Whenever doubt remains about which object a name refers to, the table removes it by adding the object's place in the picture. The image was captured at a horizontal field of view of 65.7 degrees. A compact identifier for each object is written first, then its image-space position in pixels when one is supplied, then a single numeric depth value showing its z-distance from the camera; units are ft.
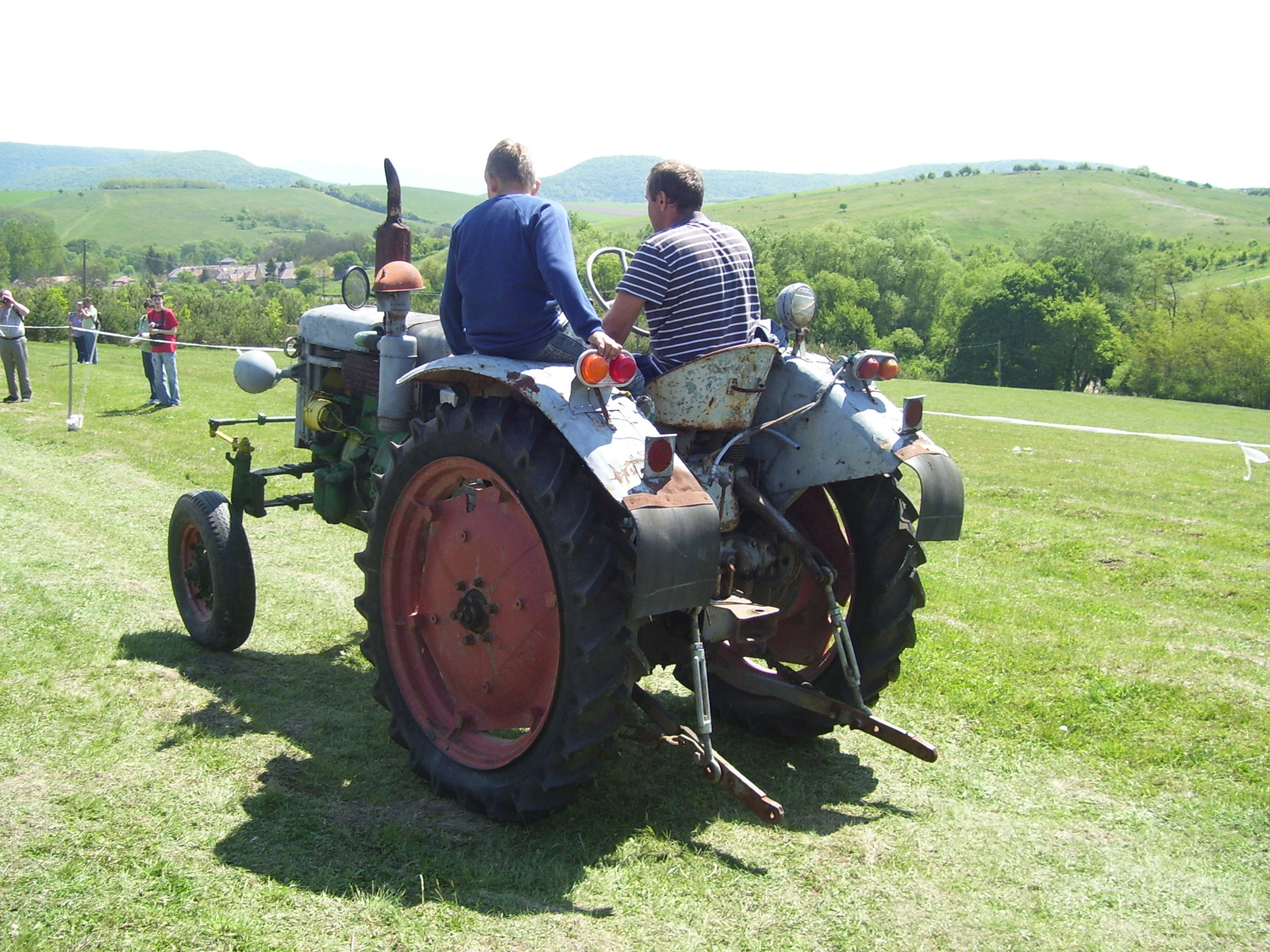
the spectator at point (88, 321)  64.95
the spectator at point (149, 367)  48.39
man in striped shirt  11.59
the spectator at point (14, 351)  49.16
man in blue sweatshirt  11.56
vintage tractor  10.03
